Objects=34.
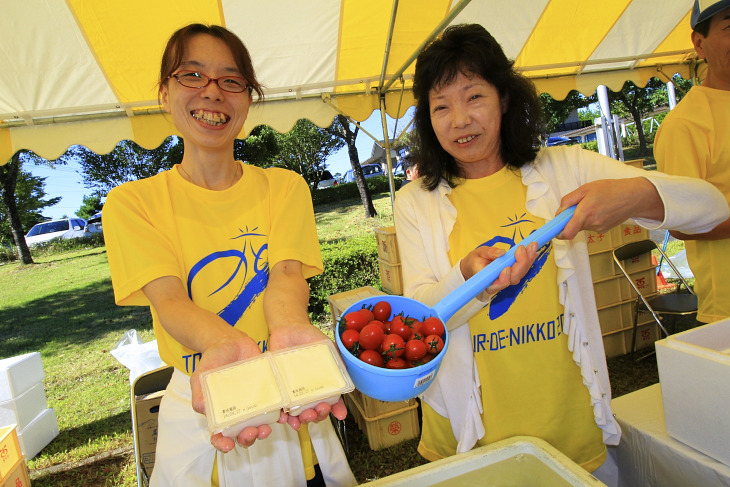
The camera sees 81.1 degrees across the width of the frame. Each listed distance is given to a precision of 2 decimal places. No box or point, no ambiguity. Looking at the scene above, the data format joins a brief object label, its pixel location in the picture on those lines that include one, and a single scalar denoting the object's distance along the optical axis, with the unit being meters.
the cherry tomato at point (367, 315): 1.07
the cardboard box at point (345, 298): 3.75
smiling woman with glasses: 1.09
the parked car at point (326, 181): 18.28
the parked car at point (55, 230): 13.88
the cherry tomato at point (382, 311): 1.13
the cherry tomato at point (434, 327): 1.03
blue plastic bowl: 0.89
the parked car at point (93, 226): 14.59
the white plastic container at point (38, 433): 3.94
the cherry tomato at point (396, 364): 0.93
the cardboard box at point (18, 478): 2.52
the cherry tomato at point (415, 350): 0.95
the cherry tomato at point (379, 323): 1.01
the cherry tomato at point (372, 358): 0.94
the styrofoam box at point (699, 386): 0.99
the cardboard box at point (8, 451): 2.39
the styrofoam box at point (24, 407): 3.68
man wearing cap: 1.56
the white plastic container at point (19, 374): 3.64
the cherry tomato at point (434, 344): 0.99
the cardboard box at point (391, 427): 3.41
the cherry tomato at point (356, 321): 1.05
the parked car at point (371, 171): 19.38
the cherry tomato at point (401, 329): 1.03
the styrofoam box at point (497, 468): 1.02
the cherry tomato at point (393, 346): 0.96
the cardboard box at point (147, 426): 2.29
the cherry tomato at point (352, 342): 0.99
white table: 1.05
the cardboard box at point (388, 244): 4.20
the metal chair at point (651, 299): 3.84
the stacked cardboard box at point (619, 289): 4.13
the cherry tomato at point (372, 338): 0.98
